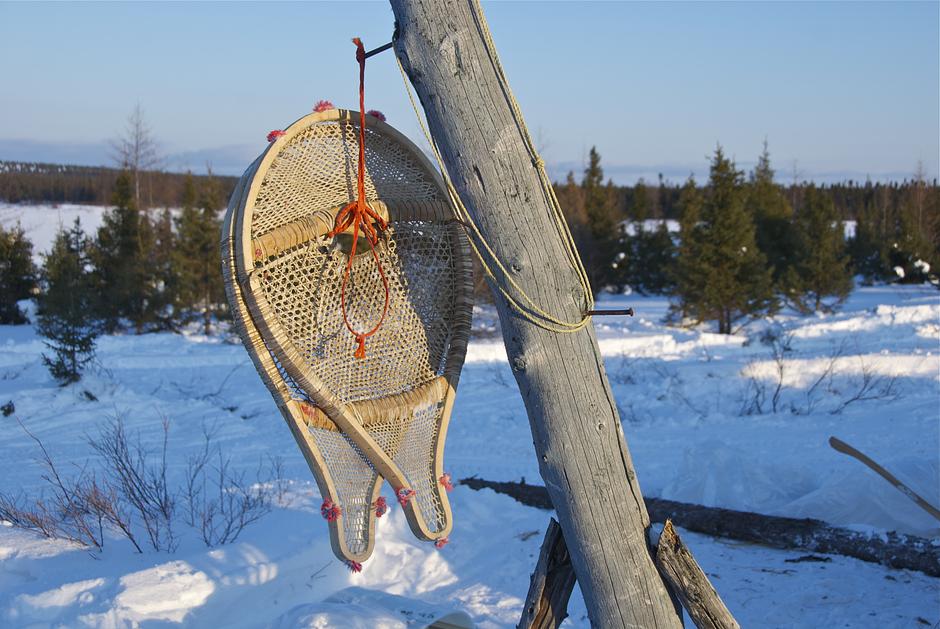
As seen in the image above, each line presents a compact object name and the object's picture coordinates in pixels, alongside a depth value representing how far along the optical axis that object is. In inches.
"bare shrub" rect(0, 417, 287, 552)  196.4
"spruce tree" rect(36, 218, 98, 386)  467.5
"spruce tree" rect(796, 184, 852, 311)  823.7
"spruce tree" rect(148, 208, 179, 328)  780.6
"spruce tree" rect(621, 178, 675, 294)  1044.5
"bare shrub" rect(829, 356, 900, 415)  348.5
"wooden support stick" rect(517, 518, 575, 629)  108.2
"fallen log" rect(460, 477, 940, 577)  170.6
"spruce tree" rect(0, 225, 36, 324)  832.3
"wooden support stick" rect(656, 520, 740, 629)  95.4
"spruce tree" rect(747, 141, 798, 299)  918.4
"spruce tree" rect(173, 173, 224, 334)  805.2
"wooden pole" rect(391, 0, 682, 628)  94.0
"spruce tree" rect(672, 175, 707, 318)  701.9
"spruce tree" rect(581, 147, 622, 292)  1037.8
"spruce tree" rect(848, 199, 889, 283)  1095.0
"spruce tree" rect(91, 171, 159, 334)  769.6
